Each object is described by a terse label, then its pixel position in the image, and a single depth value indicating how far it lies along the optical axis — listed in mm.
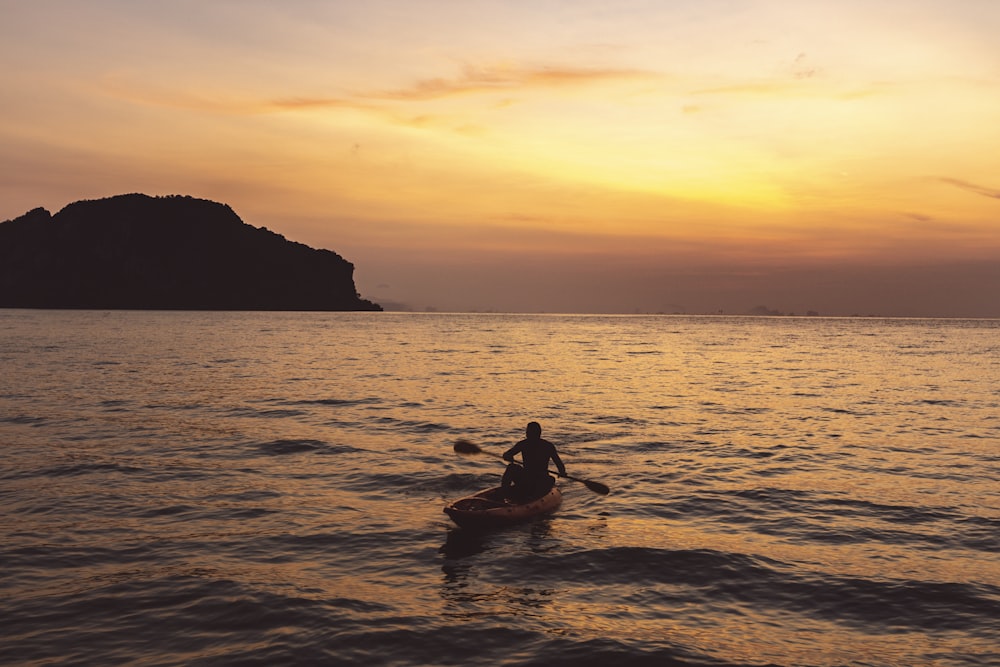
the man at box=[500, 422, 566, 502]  16500
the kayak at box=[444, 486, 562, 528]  14555
